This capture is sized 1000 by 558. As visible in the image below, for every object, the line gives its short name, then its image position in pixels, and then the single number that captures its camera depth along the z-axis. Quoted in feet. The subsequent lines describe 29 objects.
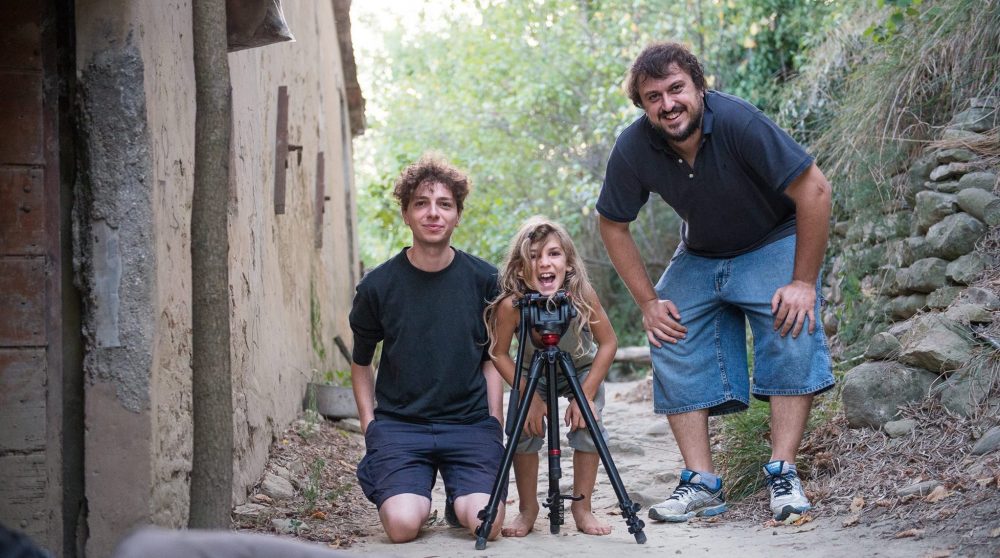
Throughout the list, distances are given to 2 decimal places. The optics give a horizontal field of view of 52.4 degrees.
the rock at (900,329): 15.53
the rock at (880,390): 14.07
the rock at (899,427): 13.62
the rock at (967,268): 15.65
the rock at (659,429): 21.31
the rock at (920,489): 11.87
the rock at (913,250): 17.01
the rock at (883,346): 14.83
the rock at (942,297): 15.71
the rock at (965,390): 13.19
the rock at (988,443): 12.19
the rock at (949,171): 16.96
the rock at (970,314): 14.15
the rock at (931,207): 16.67
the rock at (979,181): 16.33
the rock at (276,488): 14.82
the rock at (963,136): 17.02
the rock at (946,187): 16.96
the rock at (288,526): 12.79
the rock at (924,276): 16.24
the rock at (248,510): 12.94
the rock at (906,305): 16.55
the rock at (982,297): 14.40
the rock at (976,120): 17.20
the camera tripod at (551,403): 11.46
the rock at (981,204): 15.70
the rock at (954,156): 17.09
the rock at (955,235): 15.99
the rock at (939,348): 13.85
